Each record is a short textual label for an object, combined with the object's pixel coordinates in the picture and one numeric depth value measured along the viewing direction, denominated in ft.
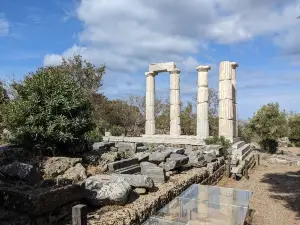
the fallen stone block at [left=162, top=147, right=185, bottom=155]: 40.02
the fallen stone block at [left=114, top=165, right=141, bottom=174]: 26.78
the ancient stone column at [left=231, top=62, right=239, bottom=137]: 73.78
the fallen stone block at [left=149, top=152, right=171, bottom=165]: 33.06
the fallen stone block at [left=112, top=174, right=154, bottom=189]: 23.20
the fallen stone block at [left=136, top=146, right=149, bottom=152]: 44.29
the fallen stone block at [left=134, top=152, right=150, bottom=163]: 31.96
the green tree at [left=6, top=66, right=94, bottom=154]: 29.27
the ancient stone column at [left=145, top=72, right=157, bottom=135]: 82.53
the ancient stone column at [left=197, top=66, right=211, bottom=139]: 72.59
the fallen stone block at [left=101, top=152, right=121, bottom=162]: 30.91
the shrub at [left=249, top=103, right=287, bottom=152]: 79.15
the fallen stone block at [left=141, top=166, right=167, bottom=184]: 27.48
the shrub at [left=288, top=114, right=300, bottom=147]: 97.30
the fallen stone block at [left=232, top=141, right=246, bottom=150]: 57.98
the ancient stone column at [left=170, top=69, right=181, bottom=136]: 79.46
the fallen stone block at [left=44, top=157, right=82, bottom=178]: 25.20
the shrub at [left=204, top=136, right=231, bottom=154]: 54.54
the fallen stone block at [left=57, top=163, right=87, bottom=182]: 23.77
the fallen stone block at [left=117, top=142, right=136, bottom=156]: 39.80
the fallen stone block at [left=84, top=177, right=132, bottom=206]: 19.18
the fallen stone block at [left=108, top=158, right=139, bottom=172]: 26.99
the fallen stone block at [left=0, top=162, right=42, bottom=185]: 21.17
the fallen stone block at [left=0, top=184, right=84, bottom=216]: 15.52
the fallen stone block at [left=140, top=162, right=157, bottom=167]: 29.03
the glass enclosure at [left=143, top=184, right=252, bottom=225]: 19.08
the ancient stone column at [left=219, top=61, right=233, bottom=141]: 66.49
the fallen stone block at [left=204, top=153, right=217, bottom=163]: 40.70
